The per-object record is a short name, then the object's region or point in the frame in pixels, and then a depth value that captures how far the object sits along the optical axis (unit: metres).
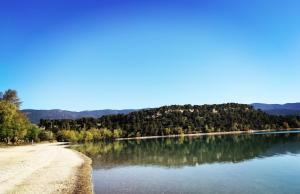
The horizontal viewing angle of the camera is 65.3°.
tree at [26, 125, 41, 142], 104.05
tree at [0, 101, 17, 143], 79.74
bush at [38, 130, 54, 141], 120.78
